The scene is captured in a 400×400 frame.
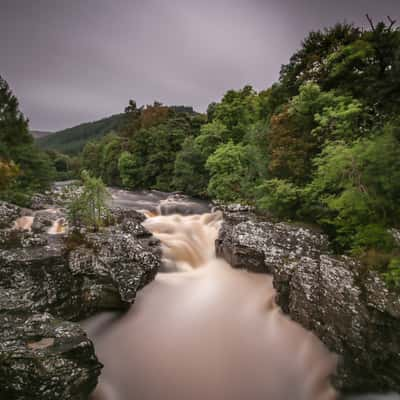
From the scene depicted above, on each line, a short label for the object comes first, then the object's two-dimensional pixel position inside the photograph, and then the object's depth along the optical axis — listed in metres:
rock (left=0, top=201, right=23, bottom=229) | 8.35
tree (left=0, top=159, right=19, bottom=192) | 11.67
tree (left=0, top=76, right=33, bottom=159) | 15.70
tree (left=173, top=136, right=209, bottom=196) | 20.45
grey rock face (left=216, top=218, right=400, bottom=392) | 4.20
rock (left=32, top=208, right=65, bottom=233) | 8.41
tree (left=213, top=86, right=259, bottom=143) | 18.06
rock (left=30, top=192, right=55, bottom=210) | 13.28
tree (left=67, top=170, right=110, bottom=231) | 7.76
